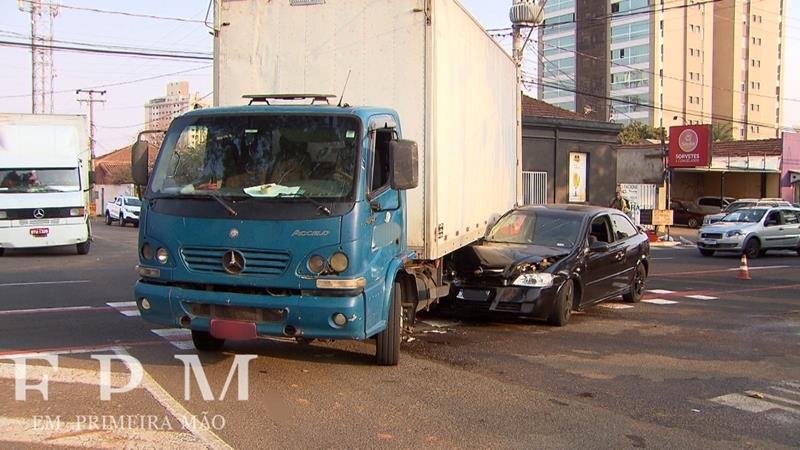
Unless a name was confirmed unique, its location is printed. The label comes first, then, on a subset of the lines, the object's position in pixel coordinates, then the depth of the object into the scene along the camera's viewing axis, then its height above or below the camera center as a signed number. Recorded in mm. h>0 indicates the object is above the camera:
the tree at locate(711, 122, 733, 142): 94562 +9445
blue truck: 5828 +139
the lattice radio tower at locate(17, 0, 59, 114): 43031 +8840
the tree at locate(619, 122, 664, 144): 76375 +7640
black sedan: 8977 -807
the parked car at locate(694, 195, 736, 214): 41156 -34
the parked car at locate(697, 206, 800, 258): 21719 -863
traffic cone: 15867 -1501
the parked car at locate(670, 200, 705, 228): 41156 -614
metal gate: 26969 +553
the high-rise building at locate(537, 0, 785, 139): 108625 +22197
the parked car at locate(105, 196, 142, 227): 38938 -549
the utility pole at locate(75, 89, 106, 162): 63000 +8830
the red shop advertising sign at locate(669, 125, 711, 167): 37188 +2995
